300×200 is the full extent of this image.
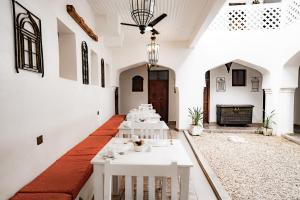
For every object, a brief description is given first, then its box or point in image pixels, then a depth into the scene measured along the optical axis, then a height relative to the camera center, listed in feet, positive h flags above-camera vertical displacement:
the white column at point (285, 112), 20.08 -1.96
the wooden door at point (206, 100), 26.94 -0.89
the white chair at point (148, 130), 10.53 -2.07
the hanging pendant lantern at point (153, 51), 14.44 +3.30
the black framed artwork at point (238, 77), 26.53 +2.35
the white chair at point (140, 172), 4.21 -1.76
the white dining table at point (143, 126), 10.69 -1.94
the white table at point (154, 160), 5.43 -2.02
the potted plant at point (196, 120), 20.11 -2.87
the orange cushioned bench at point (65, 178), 5.24 -2.76
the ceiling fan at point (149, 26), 8.10 +3.16
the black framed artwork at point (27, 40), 5.55 +1.76
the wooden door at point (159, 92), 28.76 +0.30
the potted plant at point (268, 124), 20.42 -3.33
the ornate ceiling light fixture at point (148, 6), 7.07 +3.33
